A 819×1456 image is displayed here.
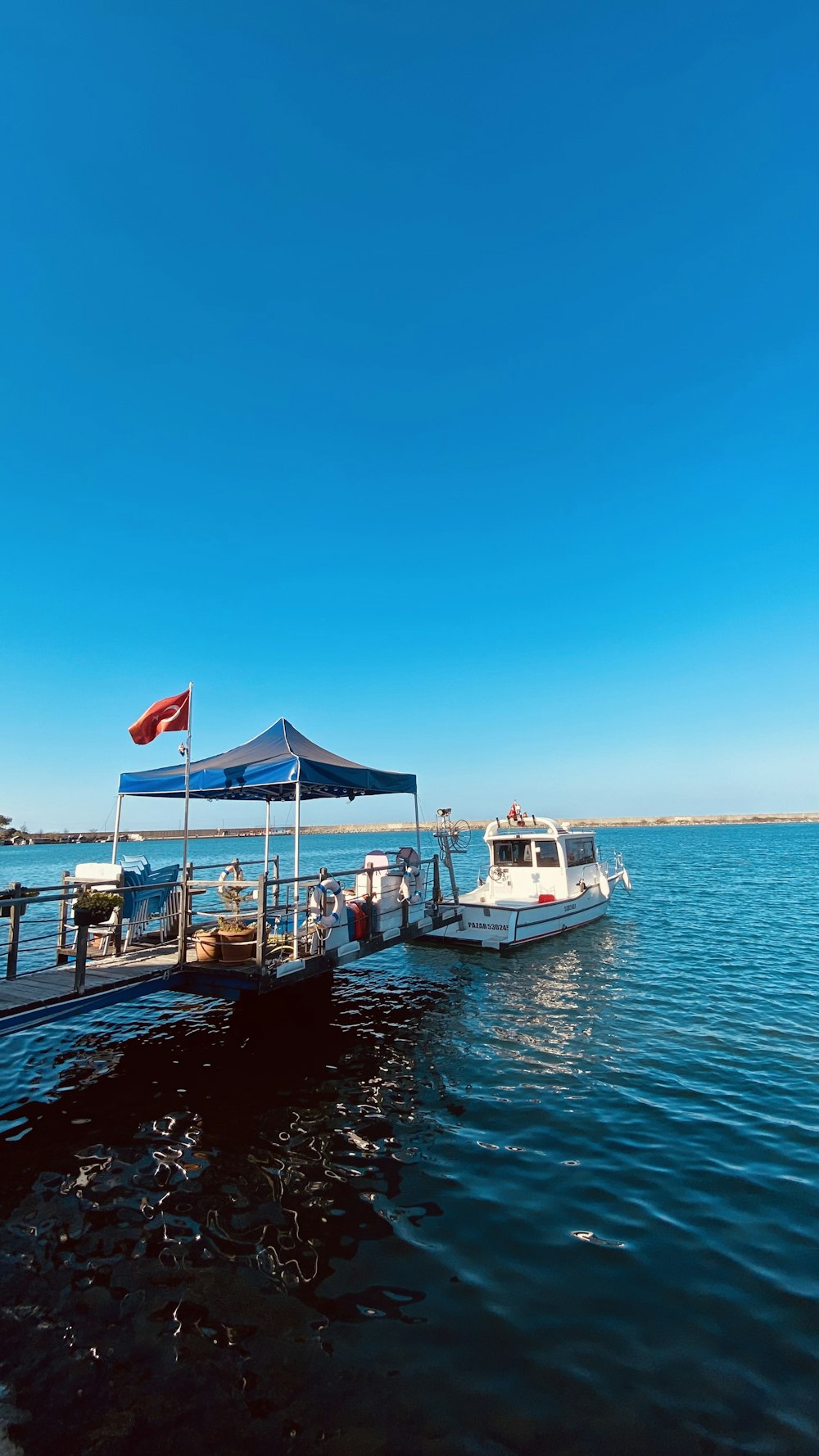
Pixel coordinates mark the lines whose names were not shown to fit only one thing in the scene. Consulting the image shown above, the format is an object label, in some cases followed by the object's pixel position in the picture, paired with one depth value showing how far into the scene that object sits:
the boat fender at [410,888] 13.91
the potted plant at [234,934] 9.95
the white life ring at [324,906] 11.10
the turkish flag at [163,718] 10.50
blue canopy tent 11.24
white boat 19.12
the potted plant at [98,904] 8.88
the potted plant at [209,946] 9.90
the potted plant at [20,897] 7.83
